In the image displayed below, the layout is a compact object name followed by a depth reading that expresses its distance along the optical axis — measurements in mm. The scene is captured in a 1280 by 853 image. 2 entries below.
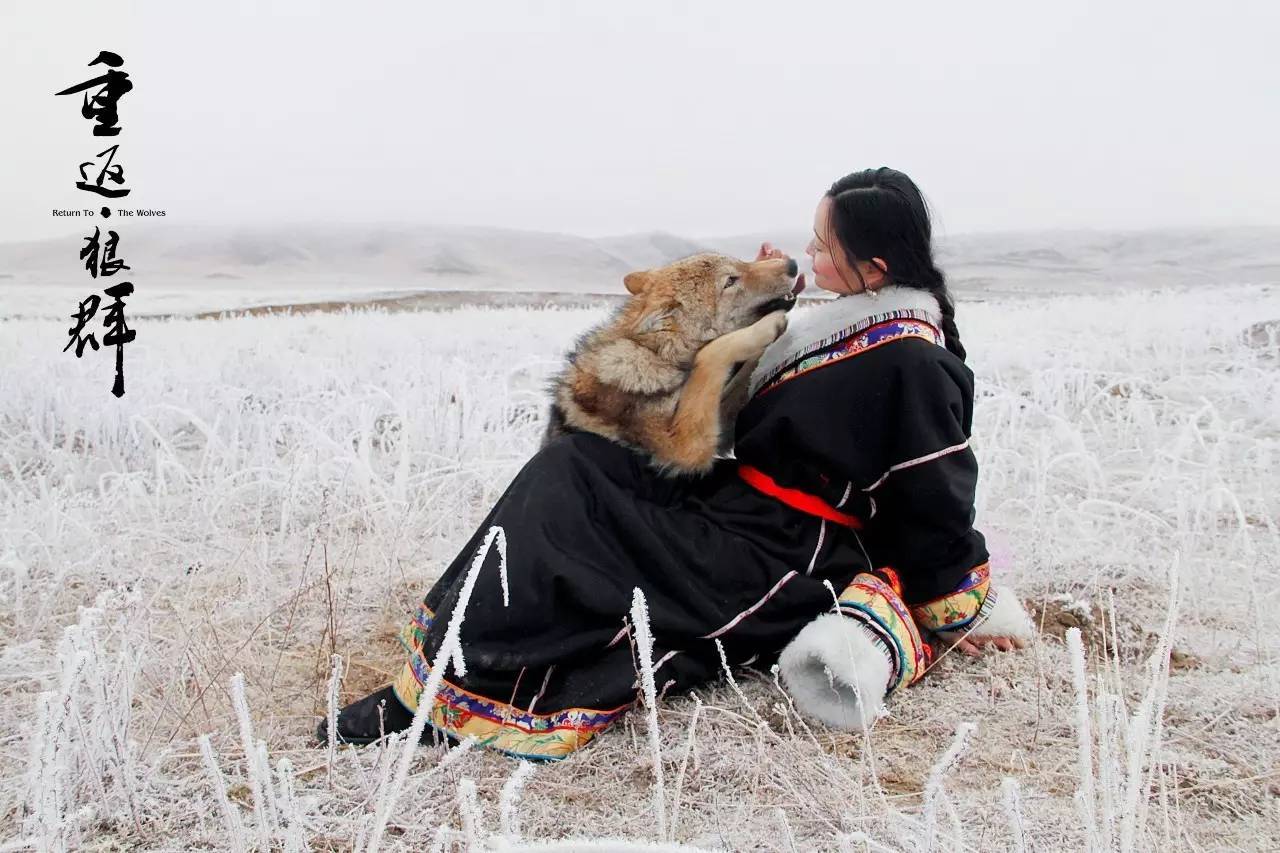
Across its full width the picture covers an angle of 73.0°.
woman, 2277
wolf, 2502
